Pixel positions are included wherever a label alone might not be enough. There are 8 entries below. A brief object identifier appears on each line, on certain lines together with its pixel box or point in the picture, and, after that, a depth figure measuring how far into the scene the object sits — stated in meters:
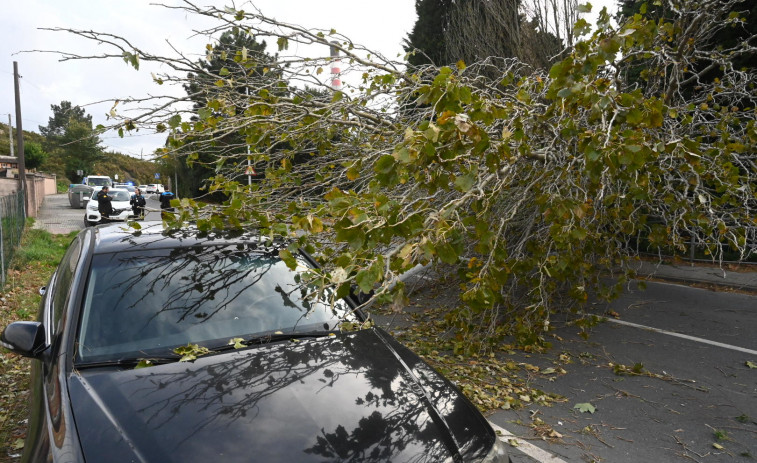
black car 1.95
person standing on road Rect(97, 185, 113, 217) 16.47
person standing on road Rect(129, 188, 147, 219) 17.45
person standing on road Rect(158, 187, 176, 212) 13.48
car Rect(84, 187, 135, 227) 19.77
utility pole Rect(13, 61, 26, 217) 28.21
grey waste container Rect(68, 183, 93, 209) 32.00
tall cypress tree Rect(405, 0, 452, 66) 21.04
